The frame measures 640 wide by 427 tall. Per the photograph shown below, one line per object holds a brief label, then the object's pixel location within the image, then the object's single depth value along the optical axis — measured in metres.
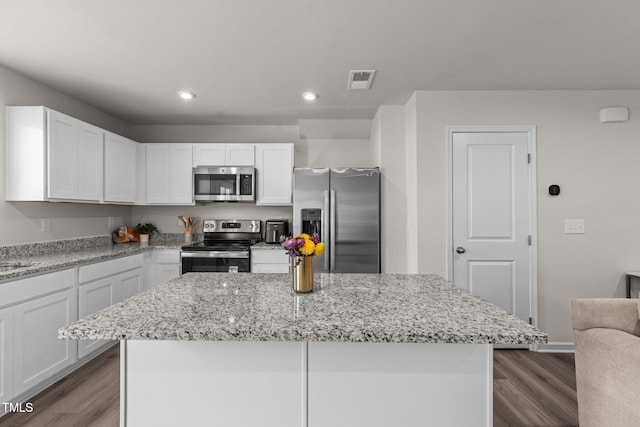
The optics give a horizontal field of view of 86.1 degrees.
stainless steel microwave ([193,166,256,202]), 4.11
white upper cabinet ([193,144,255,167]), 4.18
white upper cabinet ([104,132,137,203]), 3.56
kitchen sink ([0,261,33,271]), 2.40
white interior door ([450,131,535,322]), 3.30
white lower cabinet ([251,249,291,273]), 3.85
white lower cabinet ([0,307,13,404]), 2.12
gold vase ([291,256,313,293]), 1.57
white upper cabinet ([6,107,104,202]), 2.73
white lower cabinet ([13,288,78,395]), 2.24
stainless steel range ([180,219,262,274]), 3.78
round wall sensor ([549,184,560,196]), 3.28
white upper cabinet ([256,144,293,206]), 4.17
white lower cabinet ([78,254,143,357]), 2.80
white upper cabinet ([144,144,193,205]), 4.18
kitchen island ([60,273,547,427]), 1.25
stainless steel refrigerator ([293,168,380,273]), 3.66
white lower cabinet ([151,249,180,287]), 3.84
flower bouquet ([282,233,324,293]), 1.52
